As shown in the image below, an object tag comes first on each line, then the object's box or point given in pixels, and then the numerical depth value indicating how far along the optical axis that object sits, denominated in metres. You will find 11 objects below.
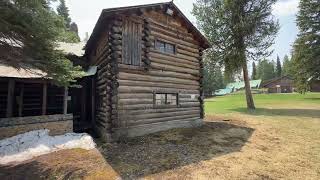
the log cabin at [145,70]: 7.78
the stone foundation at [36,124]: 7.30
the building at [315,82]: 20.95
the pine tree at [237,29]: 15.63
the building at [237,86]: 53.64
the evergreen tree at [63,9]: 34.69
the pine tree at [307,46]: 20.58
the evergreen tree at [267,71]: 59.14
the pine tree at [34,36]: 5.22
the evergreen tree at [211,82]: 35.18
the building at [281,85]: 42.83
